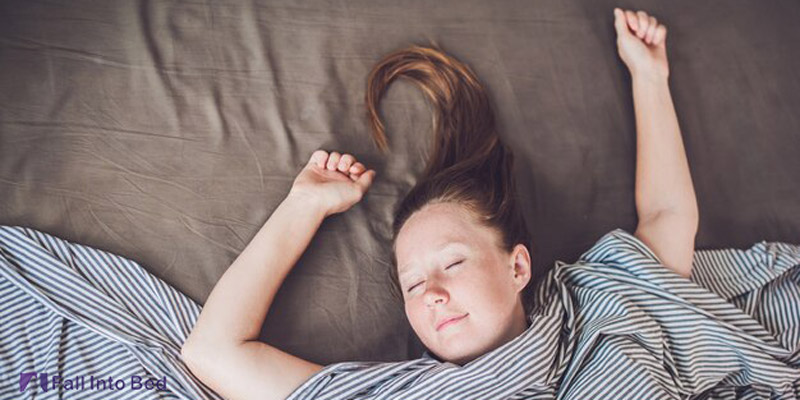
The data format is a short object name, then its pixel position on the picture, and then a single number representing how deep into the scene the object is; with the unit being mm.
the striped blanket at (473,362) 961
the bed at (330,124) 1084
